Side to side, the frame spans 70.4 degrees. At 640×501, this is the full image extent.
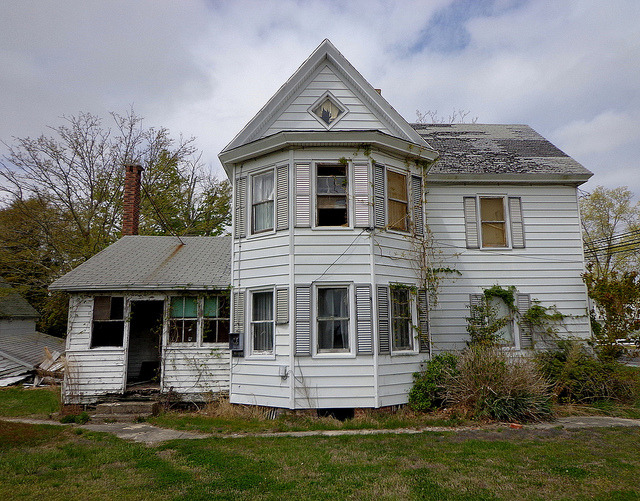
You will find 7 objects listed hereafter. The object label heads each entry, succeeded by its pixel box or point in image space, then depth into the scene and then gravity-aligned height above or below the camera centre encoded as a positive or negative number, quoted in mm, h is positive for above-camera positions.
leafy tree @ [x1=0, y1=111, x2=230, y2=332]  25094 +6460
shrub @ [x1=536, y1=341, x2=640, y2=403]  11172 -1251
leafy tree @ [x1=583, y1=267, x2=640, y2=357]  11453 +469
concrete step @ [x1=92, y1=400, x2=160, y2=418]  11219 -1930
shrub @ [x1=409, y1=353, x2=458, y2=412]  10219 -1258
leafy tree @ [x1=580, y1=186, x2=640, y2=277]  39188 +9476
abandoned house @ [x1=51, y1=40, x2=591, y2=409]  10266 +1628
